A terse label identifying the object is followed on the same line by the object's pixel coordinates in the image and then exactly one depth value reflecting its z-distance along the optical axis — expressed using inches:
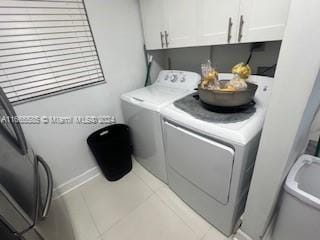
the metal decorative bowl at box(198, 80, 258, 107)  38.2
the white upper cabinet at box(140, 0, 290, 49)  35.9
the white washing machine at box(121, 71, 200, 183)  56.7
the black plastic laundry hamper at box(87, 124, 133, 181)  66.5
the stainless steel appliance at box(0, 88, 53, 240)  25.4
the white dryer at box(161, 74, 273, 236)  35.8
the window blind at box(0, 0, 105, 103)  47.9
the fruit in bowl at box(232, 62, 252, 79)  43.9
